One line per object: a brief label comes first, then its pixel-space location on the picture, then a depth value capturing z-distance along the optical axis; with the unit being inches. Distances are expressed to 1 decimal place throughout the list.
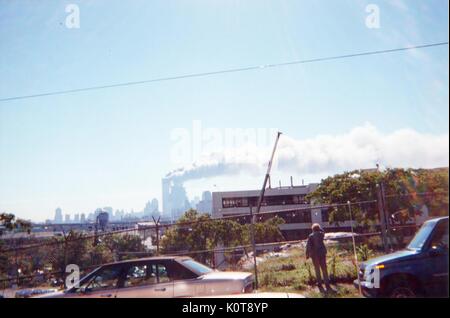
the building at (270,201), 2279.8
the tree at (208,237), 533.2
